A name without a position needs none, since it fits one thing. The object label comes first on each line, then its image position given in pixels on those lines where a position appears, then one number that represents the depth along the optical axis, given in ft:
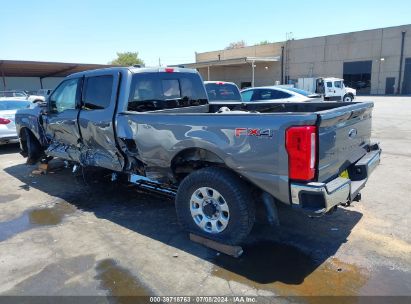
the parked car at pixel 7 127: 31.09
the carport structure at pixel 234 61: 148.36
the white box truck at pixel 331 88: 94.58
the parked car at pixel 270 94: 41.27
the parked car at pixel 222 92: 30.17
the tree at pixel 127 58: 274.48
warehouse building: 133.18
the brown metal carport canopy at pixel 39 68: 98.07
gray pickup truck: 10.69
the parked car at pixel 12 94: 78.69
